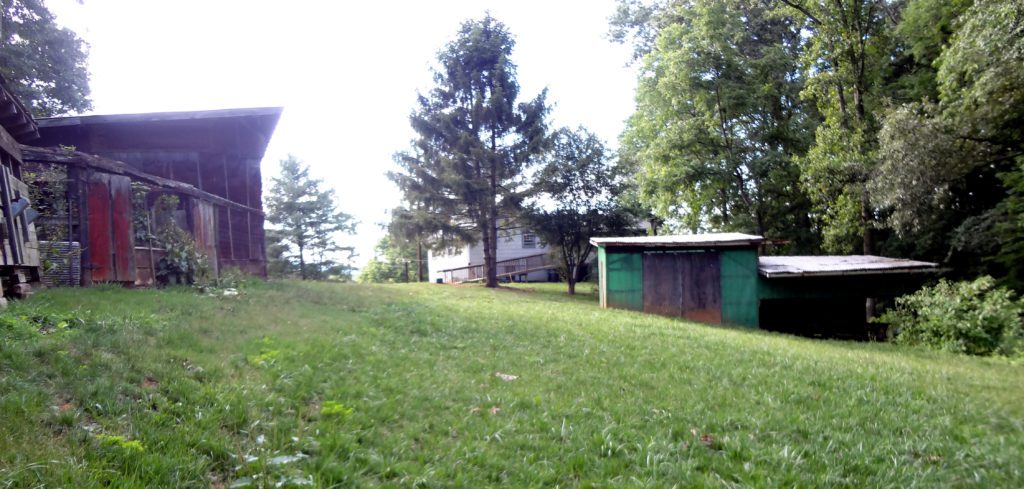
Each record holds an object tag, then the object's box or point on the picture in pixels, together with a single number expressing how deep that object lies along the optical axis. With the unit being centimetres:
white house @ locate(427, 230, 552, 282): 3668
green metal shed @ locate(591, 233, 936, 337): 1698
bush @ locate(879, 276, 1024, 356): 1210
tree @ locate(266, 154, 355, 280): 3741
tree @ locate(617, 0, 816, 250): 2334
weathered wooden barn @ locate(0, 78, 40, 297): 655
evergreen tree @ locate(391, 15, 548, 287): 2497
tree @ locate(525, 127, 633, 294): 2555
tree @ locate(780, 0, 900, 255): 1827
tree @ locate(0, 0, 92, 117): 1716
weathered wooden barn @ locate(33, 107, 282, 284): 854
